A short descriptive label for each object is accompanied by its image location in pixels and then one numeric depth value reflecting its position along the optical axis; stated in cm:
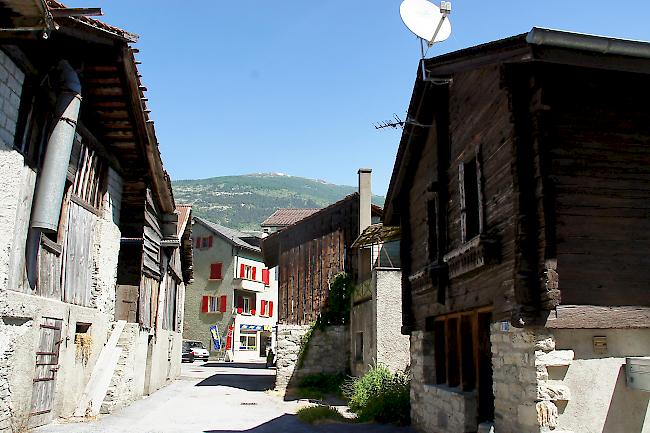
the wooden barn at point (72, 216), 879
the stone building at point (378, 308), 1622
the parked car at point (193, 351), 3925
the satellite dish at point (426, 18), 955
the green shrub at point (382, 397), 1278
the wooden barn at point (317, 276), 2134
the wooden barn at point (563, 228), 672
